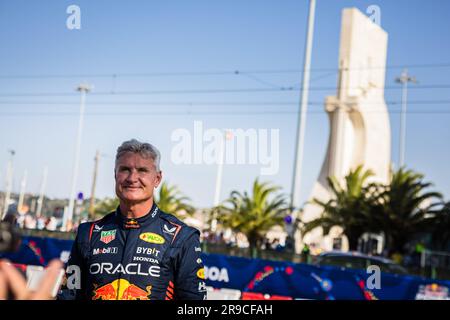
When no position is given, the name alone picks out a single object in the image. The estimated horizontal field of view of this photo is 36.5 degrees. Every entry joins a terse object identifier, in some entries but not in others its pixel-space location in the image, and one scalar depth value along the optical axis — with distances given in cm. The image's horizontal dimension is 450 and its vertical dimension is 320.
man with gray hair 236
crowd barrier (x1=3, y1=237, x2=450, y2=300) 1169
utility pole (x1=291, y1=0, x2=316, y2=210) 1938
